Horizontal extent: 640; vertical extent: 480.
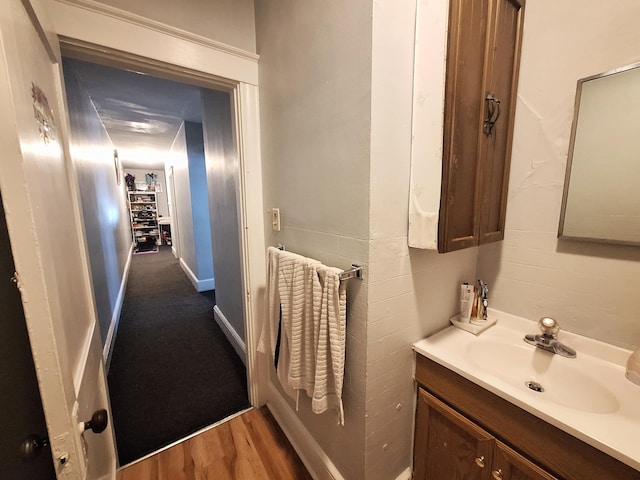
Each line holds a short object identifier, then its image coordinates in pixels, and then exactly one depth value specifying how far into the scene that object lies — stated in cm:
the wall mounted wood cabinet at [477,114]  81
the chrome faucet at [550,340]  101
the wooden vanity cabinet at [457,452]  82
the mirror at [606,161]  87
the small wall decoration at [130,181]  738
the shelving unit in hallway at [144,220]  748
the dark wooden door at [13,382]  59
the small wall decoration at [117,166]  475
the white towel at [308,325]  94
